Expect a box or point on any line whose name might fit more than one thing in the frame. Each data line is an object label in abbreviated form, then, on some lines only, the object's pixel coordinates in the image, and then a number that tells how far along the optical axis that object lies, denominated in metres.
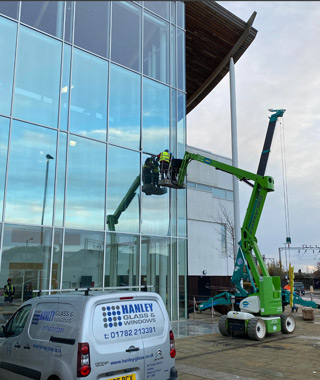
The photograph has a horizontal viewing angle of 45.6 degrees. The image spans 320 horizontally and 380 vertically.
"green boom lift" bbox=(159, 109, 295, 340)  12.12
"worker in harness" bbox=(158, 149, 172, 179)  15.55
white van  4.81
